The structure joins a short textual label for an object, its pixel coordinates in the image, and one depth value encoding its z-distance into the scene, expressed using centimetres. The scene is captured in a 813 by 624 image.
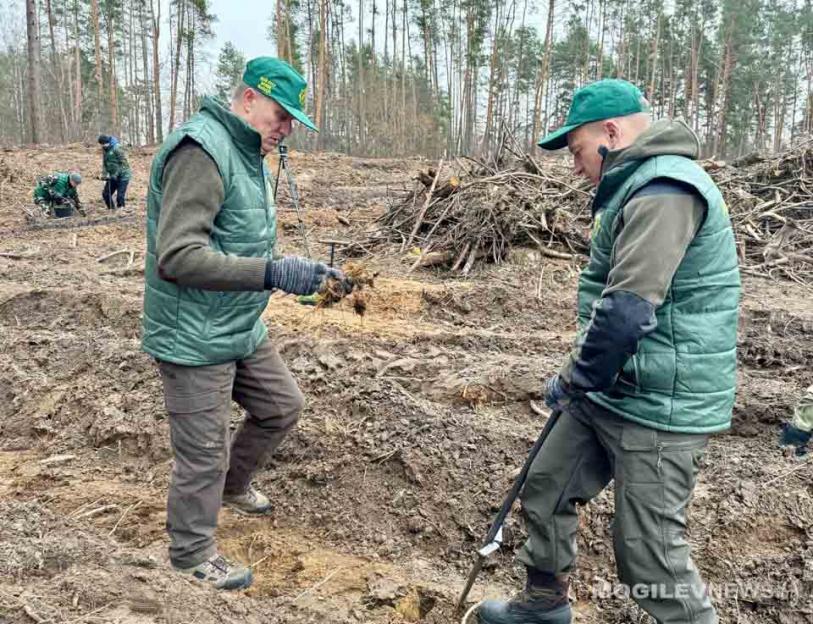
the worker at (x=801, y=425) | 289
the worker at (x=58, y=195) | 1296
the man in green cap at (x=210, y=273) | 236
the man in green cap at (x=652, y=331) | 188
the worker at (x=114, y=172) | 1339
